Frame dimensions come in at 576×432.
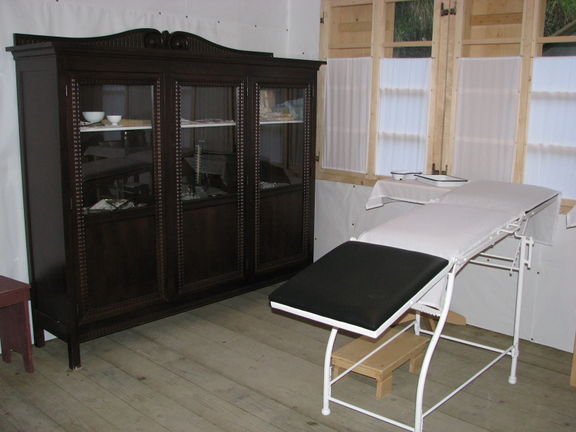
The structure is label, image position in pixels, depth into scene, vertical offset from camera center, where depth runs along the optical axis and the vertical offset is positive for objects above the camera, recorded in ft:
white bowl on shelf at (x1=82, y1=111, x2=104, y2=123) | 11.35 -0.17
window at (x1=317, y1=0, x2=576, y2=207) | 12.28 +0.57
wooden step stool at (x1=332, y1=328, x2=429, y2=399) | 10.56 -4.15
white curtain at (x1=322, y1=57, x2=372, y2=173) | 15.21 -0.11
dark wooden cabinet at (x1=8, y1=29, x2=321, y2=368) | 11.17 -1.25
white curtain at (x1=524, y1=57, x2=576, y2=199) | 12.04 -0.28
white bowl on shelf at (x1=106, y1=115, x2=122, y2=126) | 11.85 -0.23
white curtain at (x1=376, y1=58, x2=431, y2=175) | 14.17 -0.11
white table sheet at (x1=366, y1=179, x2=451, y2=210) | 12.78 -1.68
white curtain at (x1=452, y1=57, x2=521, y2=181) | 12.77 -0.14
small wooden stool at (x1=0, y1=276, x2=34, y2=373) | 10.94 -3.82
